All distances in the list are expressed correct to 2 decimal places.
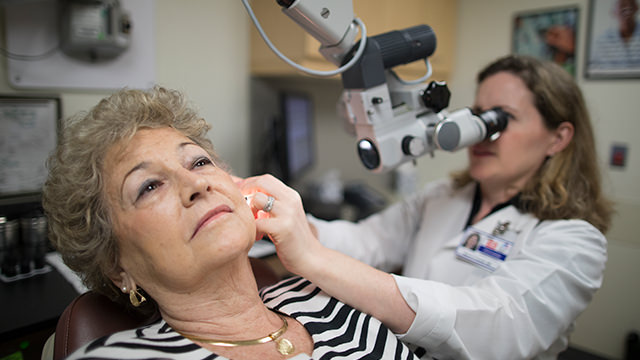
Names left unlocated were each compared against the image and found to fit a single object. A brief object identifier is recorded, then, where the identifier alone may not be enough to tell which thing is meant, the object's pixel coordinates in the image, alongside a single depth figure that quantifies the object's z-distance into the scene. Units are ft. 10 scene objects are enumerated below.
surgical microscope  3.20
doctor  3.19
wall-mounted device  4.68
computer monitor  7.01
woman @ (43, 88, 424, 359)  2.53
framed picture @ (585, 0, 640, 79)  7.45
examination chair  2.59
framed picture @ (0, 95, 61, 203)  4.61
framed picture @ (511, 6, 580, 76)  8.19
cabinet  3.44
